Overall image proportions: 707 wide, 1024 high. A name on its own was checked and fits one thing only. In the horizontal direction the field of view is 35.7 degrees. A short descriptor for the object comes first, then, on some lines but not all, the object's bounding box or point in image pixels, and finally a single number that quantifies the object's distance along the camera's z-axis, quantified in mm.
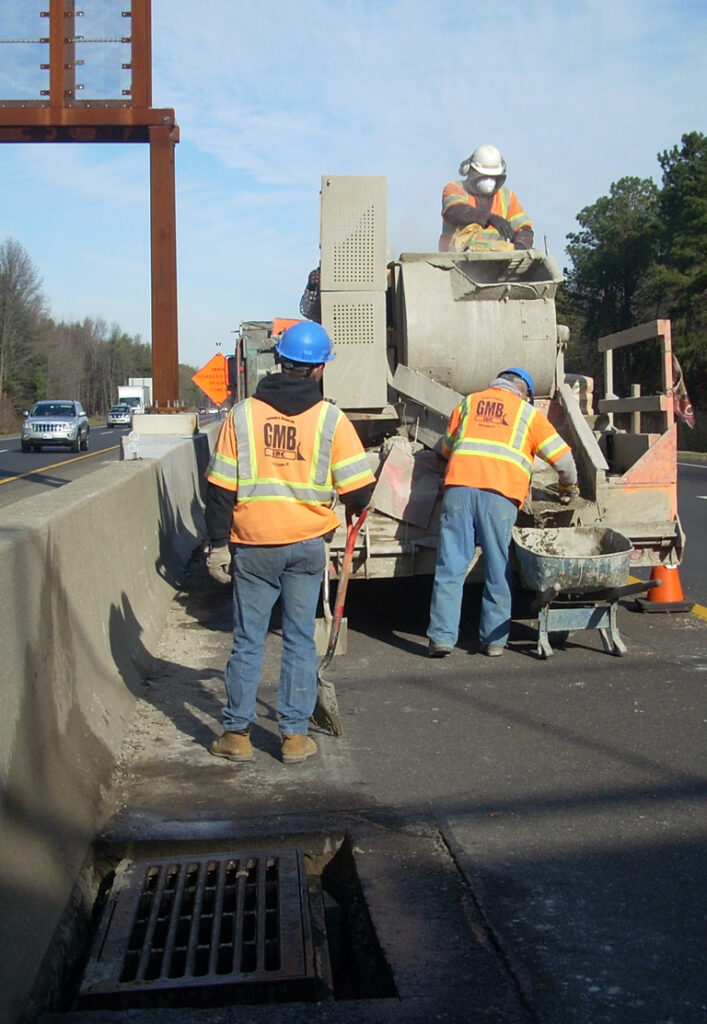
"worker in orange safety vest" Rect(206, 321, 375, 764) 5043
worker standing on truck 8938
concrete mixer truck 7516
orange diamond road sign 28312
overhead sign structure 18000
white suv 37906
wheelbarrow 6723
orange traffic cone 8188
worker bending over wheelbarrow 6965
